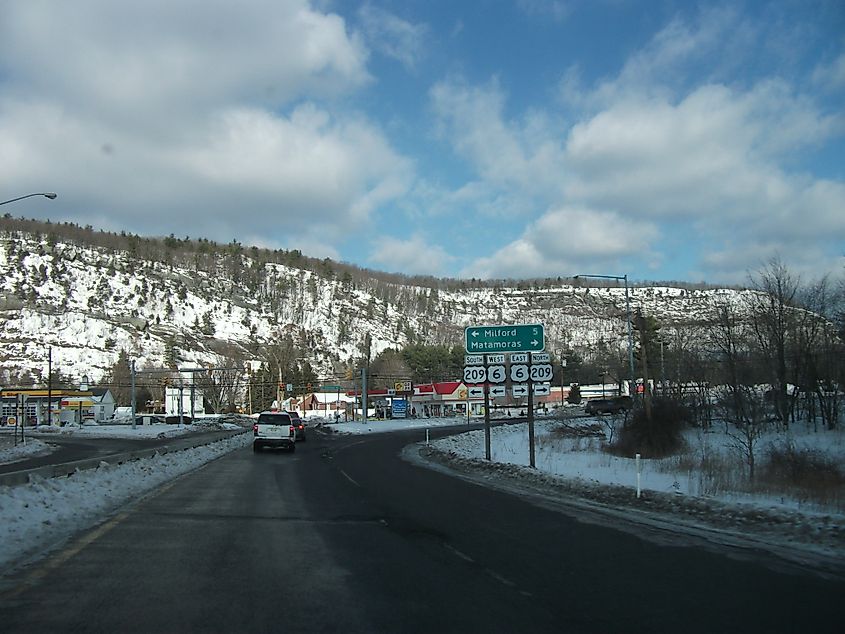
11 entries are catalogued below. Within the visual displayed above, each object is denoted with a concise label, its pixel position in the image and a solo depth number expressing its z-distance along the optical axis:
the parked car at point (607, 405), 63.53
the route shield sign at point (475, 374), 27.85
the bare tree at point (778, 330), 41.91
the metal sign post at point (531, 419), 24.69
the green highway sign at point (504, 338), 26.88
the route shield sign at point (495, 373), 27.28
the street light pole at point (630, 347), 41.81
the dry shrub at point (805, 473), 16.77
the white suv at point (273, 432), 37.25
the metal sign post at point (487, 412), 28.79
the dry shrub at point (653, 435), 34.59
